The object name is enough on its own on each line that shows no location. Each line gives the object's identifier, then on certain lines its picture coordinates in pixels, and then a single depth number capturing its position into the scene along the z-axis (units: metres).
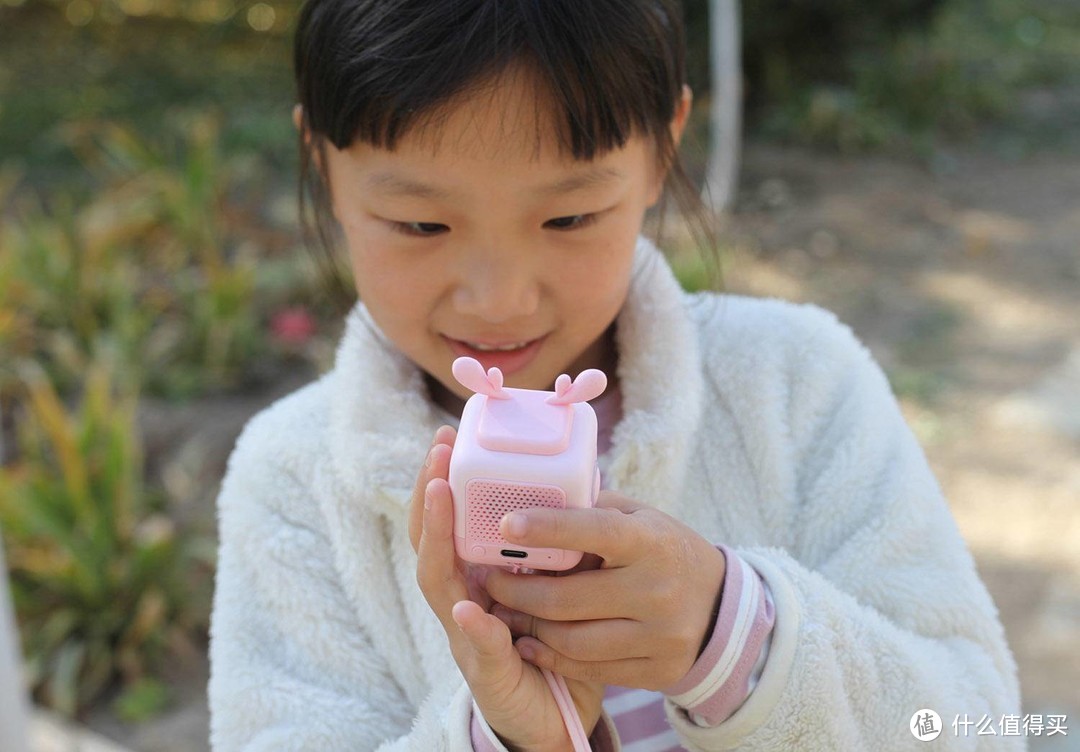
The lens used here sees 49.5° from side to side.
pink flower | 4.02
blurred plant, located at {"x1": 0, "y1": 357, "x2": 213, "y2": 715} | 2.86
